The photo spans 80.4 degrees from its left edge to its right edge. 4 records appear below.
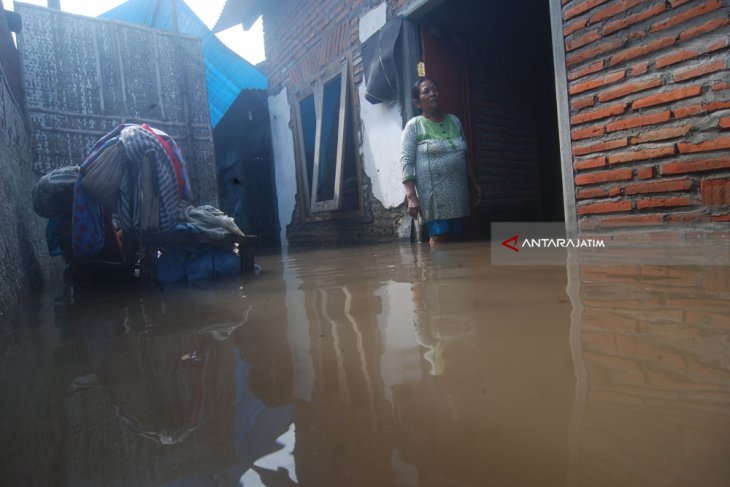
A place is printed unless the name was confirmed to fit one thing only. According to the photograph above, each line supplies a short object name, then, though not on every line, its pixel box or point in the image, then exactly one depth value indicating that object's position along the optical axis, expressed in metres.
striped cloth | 2.56
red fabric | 2.68
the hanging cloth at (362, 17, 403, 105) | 4.21
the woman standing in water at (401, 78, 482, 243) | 3.42
